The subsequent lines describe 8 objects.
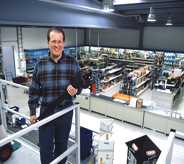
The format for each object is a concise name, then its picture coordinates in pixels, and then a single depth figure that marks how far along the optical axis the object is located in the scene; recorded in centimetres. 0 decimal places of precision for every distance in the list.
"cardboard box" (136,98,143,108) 691
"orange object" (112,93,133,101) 878
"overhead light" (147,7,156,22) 719
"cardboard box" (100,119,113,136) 489
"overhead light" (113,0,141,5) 658
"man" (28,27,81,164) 199
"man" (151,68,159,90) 1169
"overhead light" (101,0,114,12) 524
